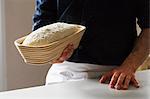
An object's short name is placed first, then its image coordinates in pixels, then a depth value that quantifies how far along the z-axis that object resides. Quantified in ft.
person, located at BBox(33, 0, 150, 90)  4.54
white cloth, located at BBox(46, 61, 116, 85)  4.53
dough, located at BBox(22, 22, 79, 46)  3.66
